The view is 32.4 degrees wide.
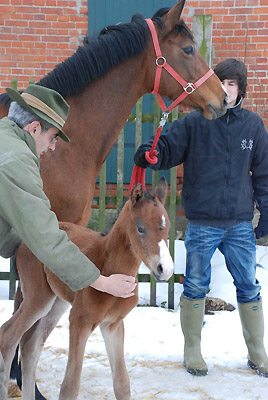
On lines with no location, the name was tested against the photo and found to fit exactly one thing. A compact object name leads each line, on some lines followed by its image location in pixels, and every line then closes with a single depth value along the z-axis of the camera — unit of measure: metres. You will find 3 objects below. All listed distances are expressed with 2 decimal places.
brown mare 3.03
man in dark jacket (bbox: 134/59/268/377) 3.50
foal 2.26
